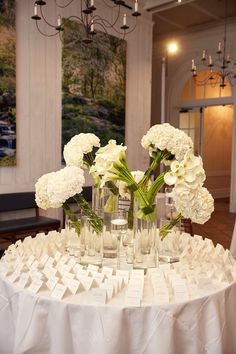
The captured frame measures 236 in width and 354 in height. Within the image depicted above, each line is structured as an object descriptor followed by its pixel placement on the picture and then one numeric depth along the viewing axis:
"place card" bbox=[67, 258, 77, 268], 1.76
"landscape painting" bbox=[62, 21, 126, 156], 5.75
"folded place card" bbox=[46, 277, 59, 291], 1.53
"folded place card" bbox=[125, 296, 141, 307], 1.41
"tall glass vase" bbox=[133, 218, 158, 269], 1.74
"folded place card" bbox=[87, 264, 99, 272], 1.72
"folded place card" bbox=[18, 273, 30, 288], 1.56
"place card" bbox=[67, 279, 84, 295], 1.49
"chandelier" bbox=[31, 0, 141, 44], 3.97
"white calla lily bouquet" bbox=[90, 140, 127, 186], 1.75
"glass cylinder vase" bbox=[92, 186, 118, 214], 2.01
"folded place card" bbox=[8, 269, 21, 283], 1.63
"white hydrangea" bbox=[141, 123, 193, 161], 1.82
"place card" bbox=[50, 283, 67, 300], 1.46
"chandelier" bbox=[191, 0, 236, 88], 8.43
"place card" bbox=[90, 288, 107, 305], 1.42
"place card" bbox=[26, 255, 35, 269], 1.77
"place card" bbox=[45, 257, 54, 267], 1.76
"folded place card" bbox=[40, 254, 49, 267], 1.81
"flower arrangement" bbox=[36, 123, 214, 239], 1.63
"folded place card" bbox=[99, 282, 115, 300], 1.45
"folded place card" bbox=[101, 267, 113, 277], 1.68
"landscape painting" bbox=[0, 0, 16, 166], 4.88
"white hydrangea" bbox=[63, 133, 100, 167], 1.96
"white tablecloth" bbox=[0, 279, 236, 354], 1.38
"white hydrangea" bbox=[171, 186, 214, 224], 1.64
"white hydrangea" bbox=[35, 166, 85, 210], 1.74
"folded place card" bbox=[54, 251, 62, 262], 1.85
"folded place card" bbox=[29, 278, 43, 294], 1.51
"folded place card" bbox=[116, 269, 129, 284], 1.63
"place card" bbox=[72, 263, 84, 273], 1.71
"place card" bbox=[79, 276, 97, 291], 1.53
